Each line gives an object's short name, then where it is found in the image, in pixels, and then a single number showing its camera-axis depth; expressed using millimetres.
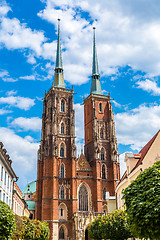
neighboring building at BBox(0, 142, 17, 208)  32781
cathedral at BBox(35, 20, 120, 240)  67625
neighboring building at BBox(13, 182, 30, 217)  43747
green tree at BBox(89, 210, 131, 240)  25984
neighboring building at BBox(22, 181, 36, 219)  97544
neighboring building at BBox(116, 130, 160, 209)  26953
